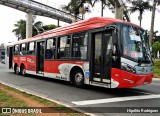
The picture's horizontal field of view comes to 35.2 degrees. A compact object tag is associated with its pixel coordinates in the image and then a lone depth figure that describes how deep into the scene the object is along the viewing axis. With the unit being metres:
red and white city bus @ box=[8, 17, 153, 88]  9.51
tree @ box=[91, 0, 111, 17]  32.28
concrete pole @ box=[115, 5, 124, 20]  24.01
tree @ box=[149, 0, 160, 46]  29.57
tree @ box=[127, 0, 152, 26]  40.60
